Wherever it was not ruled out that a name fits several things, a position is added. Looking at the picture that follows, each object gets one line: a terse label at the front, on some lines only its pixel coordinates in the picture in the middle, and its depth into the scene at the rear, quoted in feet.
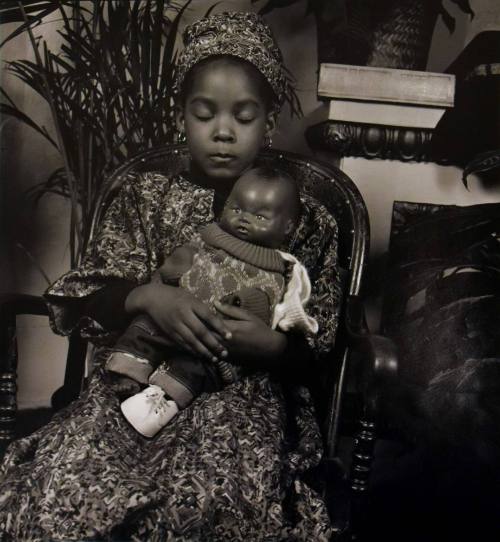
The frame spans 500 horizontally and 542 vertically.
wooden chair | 3.01
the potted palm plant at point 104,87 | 4.75
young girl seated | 2.75
